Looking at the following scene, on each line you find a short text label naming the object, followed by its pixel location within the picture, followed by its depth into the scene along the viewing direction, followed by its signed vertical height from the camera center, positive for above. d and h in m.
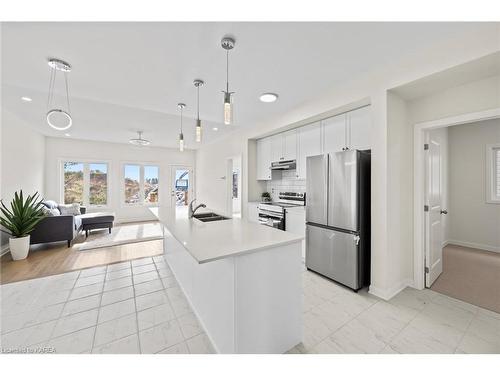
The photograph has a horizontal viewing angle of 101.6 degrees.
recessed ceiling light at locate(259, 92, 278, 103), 2.81 +1.29
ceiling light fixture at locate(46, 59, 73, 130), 1.98 +1.23
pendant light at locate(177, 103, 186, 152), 2.91 +1.30
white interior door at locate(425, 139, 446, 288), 2.45 -0.36
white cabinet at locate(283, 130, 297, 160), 3.61 +0.78
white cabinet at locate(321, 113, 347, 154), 2.80 +0.77
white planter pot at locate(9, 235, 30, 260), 3.26 -0.95
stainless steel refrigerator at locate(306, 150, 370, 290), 2.33 -0.37
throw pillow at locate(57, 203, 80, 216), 4.93 -0.51
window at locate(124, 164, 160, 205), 6.89 +0.15
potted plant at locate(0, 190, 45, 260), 3.28 -0.59
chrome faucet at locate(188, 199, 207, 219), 2.43 -0.28
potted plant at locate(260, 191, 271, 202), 4.54 -0.19
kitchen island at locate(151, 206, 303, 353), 1.30 -0.70
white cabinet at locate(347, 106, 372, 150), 2.51 +0.74
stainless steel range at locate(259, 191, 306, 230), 3.44 -0.37
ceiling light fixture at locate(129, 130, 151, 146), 5.01 +1.17
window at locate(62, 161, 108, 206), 6.13 +0.17
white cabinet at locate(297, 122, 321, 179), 3.19 +0.72
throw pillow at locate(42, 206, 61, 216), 3.96 -0.46
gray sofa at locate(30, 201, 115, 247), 3.71 -0.75
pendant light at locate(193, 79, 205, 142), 2.16 +1.27
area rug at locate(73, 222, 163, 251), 4.15 -1.13
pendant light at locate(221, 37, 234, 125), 1.56 +0.68
